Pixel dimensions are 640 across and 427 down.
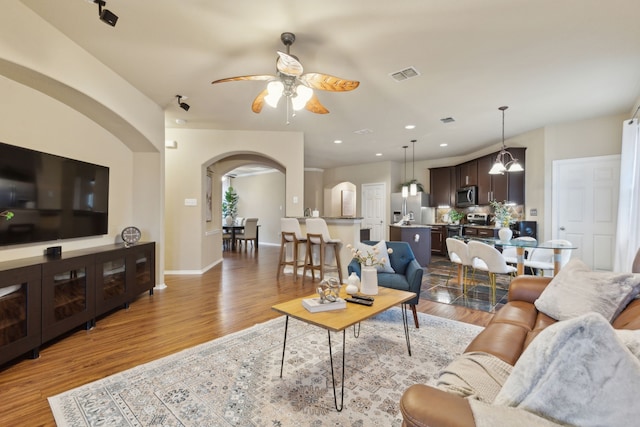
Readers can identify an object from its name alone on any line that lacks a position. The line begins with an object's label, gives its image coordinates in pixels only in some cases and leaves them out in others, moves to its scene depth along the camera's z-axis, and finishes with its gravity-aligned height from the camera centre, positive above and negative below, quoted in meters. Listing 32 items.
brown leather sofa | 0.83 -0.60
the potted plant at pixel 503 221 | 3.97 -0.09
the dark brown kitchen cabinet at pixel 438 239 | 7.43 -0.63
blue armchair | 3.00 -0.63
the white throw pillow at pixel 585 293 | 1.69 -0.48
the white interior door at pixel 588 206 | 4.63 +0.16
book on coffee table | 2.02 -0.64
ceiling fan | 2.37 +1.15
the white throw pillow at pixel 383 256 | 3.29 -0.48
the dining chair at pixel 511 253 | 4.45 -0.62
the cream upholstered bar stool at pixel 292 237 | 4.77 -0.39
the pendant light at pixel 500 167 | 4.42 +0.74
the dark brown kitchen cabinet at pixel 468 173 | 6.84 +1.01
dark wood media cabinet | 2.12 -0.71
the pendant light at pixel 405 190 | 7.19 +0.60
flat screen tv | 2.41 +0.15
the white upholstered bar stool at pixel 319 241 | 4.55 -0.43
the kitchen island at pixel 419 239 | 6.23 -0.52
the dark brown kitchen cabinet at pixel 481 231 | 5.87 -0.35
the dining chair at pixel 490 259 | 3.59 -0.55
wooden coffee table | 1.81 -0.68
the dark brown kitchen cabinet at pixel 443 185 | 7.64 +0.78
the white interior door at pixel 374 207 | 8.55 +0.21
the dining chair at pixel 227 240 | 9.04 -0.86
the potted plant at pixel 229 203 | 10.35 +0.37
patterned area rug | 1.65 -1.14
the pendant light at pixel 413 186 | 6.50 +0.68
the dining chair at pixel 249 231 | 8.63 -0.52
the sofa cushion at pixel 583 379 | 0.72 -0.43
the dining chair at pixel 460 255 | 4.09 -0.58
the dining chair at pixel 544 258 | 3.79 -0.62
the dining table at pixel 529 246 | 3.45 -0.37
